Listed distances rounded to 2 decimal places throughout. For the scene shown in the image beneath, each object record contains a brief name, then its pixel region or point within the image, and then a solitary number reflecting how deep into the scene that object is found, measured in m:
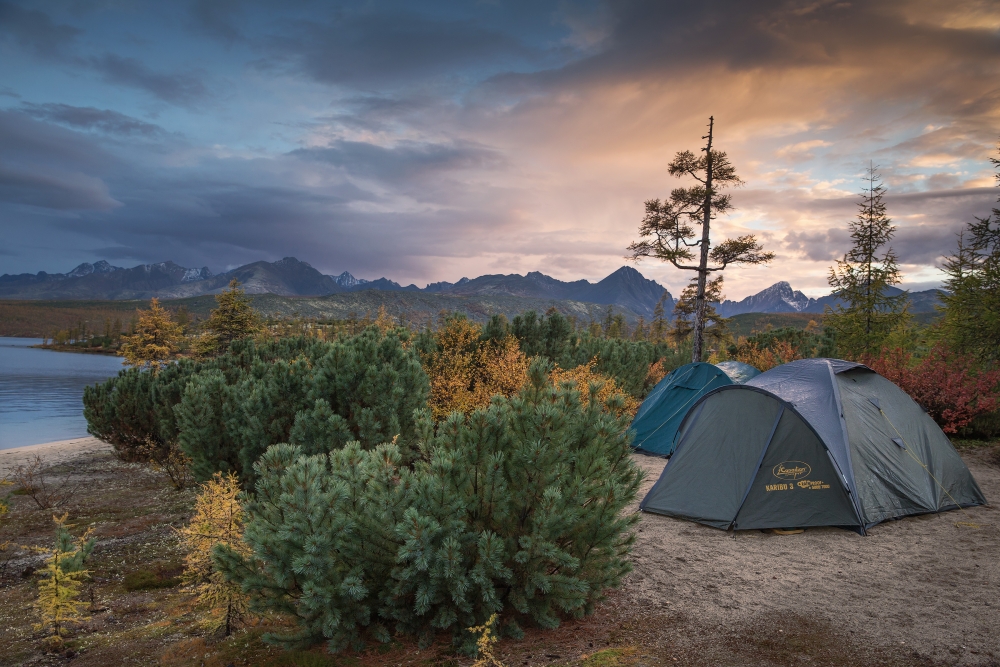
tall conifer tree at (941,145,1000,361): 15.66
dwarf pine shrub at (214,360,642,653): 4.44
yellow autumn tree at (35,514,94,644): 5.72
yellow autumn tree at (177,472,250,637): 5.71
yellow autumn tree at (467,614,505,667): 4.25
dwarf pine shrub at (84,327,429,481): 9.37
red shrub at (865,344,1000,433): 14.63
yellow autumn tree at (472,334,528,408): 16.20
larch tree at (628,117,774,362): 24.03
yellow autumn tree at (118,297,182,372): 42.53
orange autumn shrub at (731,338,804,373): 24.03
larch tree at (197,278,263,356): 39.81
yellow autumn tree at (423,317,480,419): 15.77
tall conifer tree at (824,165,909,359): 22.83
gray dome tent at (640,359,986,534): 8.36
